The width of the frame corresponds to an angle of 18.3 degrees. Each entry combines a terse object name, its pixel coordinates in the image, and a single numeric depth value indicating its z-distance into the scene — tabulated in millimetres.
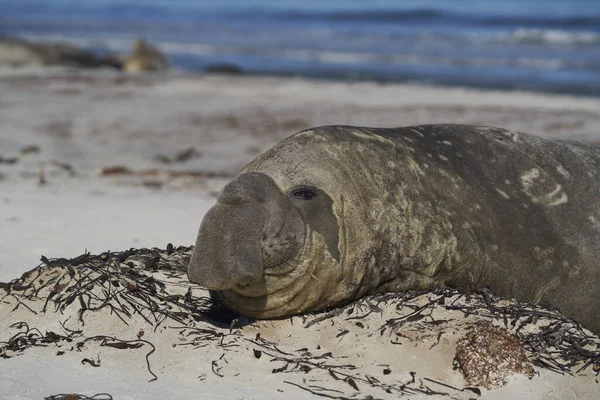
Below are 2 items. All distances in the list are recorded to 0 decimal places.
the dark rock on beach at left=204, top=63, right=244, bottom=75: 40763
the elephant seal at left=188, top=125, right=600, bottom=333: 8035
